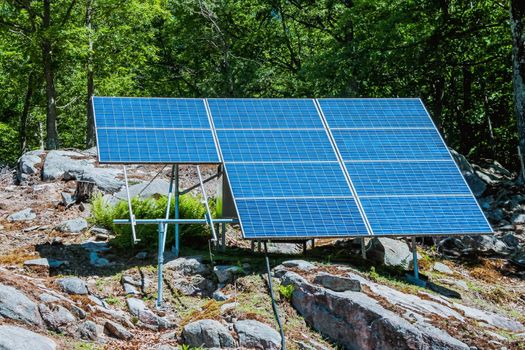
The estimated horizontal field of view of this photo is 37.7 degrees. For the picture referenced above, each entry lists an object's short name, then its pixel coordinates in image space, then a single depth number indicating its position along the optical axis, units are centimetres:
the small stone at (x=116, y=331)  1051
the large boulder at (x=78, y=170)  1834
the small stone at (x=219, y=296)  1184
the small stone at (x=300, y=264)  1208
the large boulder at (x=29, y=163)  1969
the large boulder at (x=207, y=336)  1008
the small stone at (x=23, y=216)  1627
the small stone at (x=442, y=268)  1438
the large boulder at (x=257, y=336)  1017
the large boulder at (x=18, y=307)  988
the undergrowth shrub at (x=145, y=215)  1435
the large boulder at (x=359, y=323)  968
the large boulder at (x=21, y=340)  887
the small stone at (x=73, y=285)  1182
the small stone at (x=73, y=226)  1527
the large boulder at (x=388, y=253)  1410
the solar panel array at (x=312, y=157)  1242
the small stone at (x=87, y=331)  1016
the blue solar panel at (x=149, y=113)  1376
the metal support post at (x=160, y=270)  1169
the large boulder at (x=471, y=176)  1978
